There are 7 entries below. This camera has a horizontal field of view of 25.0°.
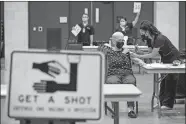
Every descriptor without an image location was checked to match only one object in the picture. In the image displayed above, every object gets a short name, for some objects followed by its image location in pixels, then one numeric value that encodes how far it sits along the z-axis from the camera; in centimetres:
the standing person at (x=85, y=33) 1101
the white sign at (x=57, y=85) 252
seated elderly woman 600
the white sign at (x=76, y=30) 1087
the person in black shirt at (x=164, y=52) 619
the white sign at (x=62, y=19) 1611
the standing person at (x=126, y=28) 1085
